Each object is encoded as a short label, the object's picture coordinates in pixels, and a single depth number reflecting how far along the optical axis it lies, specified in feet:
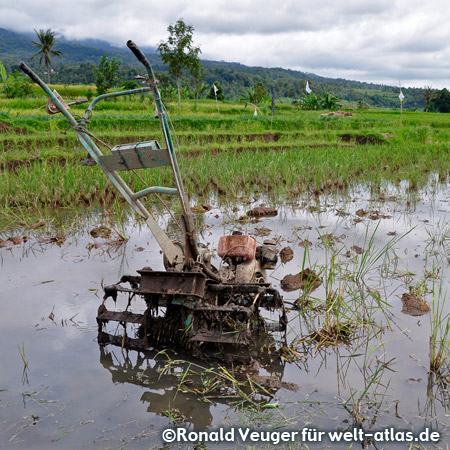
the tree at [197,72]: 67.05
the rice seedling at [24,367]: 8.91
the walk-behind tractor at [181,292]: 8.93
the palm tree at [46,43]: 106.32
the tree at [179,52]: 65.46
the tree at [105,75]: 68.80
